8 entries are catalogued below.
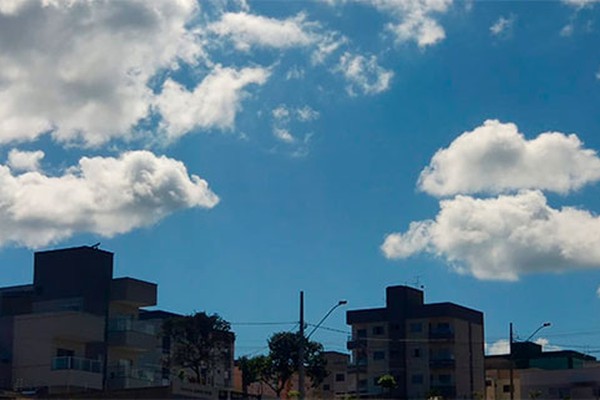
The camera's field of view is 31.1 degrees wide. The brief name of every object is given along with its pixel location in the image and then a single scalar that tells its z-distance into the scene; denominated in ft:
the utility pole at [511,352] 236.10
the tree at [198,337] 247.09
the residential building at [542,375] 329.93
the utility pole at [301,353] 164.96
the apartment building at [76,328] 200.03
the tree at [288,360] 315.17
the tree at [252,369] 325.21
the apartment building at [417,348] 362.94
